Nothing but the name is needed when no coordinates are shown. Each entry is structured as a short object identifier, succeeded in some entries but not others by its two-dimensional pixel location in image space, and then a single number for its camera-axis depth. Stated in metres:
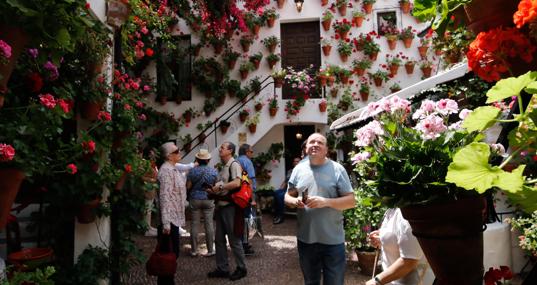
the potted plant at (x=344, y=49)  11.41
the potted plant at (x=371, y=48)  11.33
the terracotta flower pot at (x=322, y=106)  10.94
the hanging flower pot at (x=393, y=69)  11.19
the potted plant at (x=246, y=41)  11.62
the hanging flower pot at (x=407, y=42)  11.17
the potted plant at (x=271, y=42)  11.64
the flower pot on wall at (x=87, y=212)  3.43
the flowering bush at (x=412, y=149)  1.07
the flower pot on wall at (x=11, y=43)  1.76
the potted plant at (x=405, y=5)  11.18
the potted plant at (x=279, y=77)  10.91
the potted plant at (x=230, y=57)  11.62
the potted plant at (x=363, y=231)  5.45
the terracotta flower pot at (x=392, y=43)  11.26
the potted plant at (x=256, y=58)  11.59
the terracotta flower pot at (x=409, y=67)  11.13
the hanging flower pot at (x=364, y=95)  11.22
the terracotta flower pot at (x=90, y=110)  3.46
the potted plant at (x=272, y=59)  11.61
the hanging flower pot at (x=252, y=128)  10.84
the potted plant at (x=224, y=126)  11.03
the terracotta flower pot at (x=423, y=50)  11.06
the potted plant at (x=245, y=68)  11.55
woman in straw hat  5.63
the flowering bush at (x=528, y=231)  3.82
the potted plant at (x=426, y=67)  11.02
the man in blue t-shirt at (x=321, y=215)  3.32
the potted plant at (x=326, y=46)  11.52
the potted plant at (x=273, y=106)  10.92
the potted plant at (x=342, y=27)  11.47
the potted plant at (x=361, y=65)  11.30
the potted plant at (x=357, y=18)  11.51
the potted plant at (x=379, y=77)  11.21
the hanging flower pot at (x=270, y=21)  11.66
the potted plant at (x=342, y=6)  11.59
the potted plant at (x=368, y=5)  11.46
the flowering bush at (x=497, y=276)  1.10
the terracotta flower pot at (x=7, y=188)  2.01
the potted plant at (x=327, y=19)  11.55
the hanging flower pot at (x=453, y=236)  1.05
